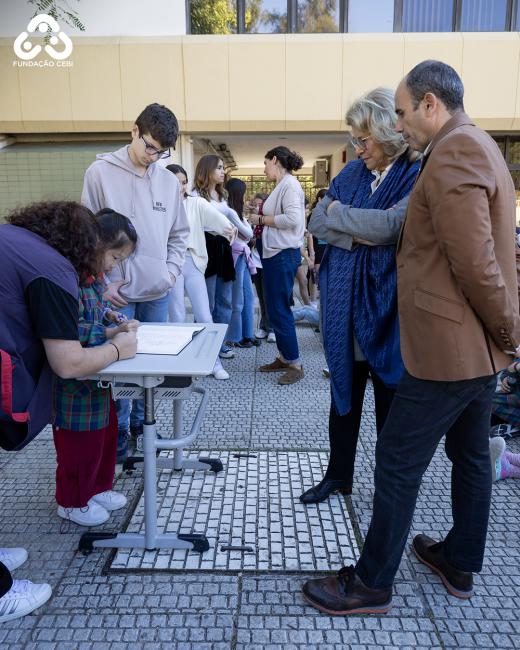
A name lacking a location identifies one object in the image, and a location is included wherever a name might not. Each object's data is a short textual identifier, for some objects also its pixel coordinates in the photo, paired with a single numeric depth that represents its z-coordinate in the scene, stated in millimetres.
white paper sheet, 2377
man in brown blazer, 1633
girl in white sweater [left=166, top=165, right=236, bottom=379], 4656
